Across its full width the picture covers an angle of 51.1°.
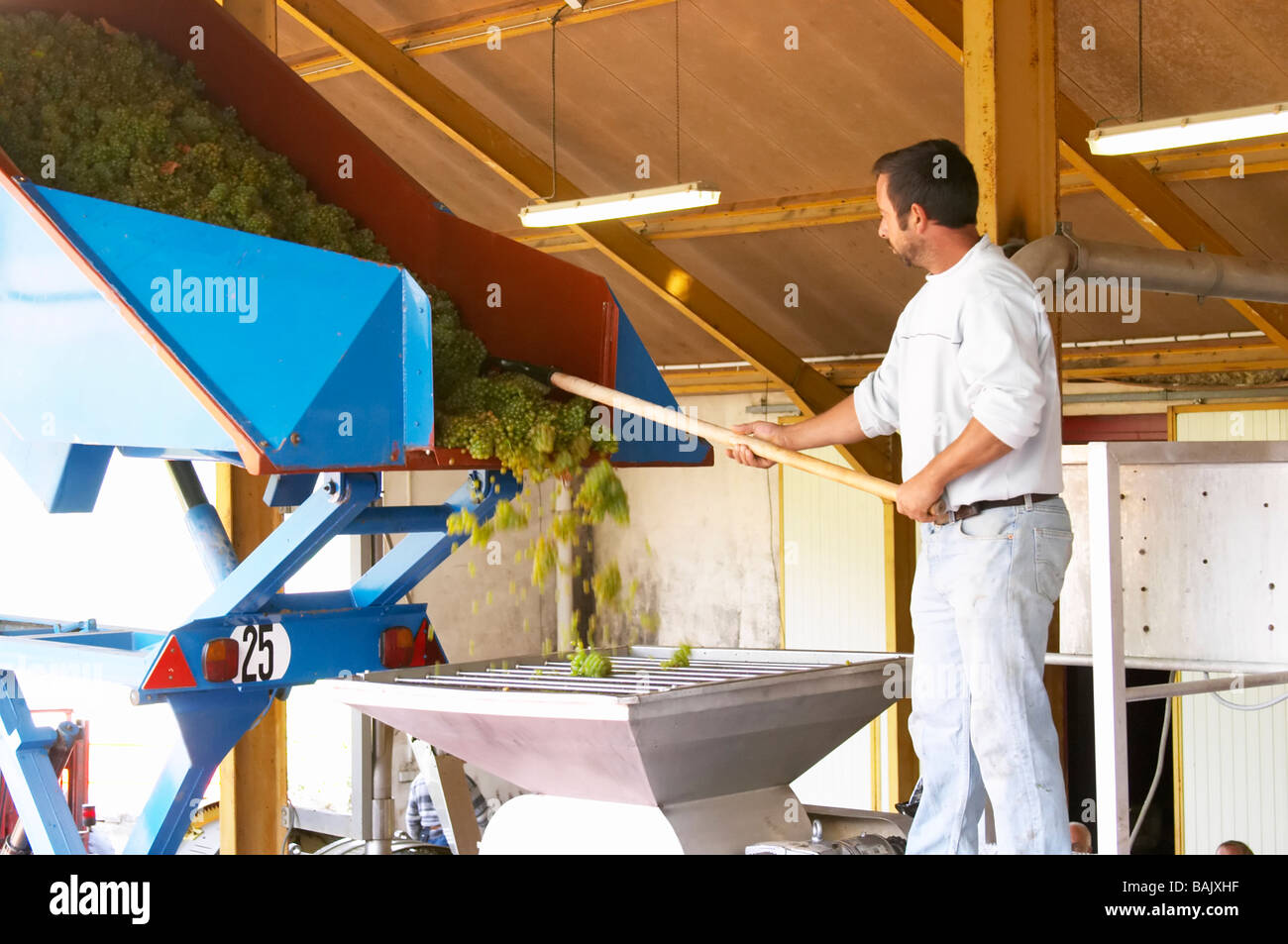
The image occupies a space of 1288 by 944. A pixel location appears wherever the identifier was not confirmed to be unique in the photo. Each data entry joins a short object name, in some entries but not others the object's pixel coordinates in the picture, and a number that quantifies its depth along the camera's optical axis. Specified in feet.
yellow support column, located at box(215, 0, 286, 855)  19.57
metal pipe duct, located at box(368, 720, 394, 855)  14.25
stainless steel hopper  9.70
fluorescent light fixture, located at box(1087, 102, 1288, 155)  20.47
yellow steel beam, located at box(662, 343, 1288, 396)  32.63
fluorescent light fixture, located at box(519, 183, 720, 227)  26.40
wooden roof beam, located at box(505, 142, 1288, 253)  26.55
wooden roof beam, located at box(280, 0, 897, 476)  29.81
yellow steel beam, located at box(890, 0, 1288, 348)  25.84
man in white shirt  9.82
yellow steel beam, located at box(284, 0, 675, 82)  29.66
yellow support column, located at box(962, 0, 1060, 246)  16.92
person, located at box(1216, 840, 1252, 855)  19.34
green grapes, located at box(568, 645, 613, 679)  12.69
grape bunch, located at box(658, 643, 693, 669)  13.33
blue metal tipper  10.40
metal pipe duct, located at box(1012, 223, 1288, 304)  16.60
